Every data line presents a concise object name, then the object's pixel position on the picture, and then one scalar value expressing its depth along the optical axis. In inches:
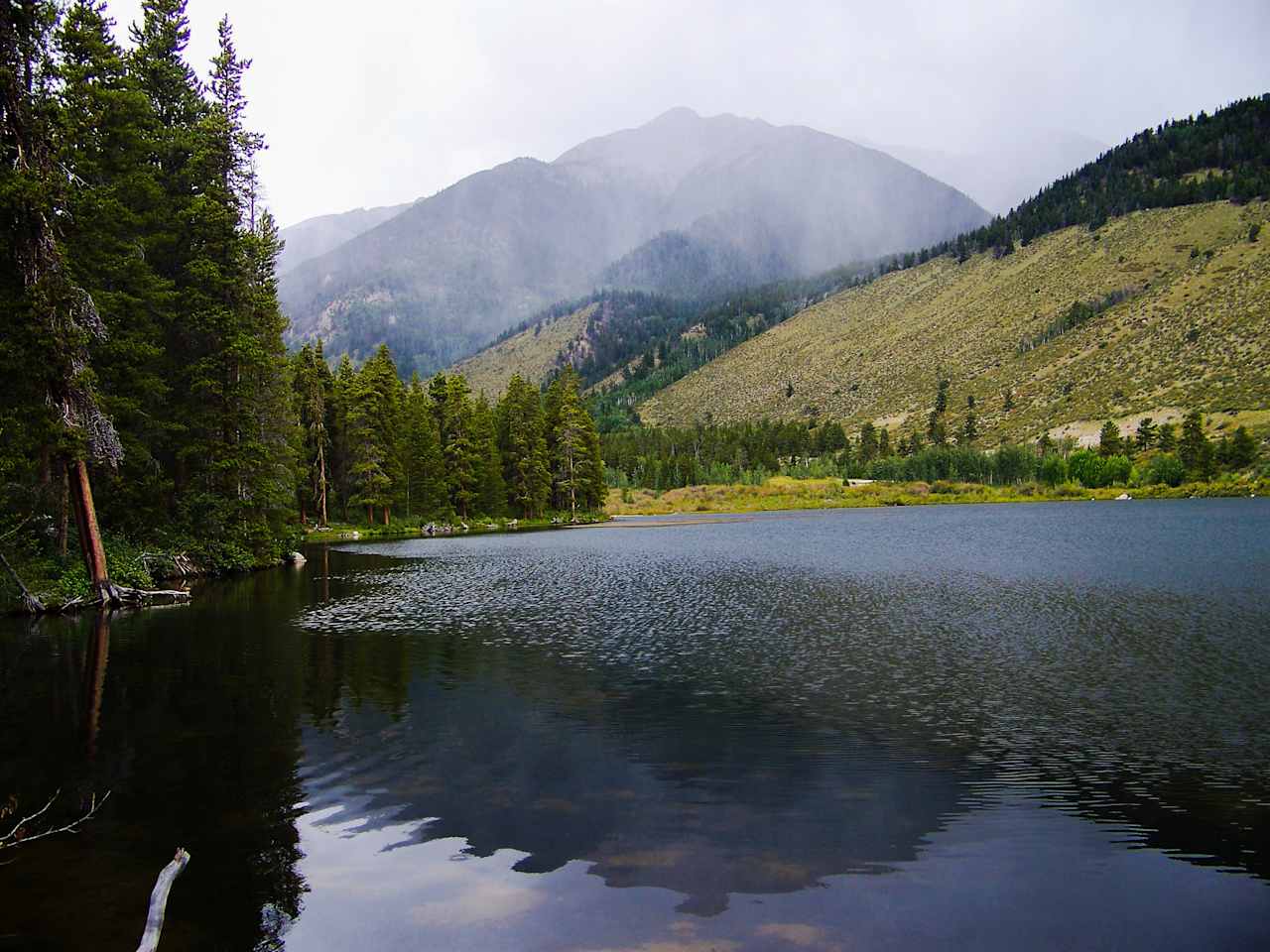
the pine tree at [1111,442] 5147.6
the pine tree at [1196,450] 4522.6
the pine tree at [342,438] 3305.9
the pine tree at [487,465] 3698.3
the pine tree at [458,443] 3545.8
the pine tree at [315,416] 2984.7
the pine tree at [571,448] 3986.2
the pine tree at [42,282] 992.9
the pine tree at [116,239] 1262.3
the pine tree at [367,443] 3191.4
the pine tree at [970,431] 6466.5
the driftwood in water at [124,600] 1164.9
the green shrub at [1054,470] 5187.0
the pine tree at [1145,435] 5113.2
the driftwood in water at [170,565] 1403.8
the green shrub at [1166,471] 4628.4
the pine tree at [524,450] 3863.2
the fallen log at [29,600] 1054.4
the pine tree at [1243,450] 4448.8
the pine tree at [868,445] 6569.9
